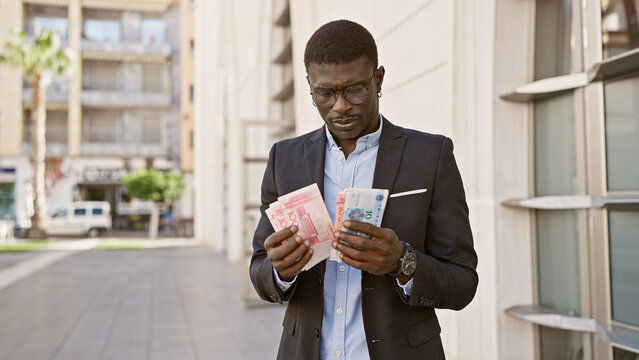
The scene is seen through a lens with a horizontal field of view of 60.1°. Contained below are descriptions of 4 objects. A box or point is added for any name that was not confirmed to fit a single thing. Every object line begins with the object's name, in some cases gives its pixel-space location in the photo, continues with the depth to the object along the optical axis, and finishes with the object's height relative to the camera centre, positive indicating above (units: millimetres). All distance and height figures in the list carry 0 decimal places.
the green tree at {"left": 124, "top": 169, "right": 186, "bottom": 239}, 29156 +857
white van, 30281 -848
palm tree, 27844 +6572
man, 1629 -120
